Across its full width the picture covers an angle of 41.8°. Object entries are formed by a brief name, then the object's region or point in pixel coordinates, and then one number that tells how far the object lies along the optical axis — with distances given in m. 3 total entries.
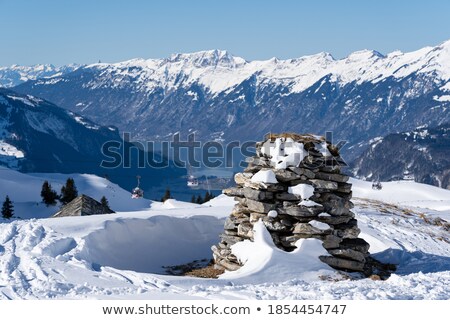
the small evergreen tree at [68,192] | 68.12
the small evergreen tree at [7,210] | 61.26
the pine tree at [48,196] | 69.06
